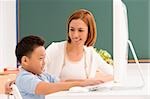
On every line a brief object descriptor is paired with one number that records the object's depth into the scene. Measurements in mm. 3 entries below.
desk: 2197
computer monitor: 2203
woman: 2874
